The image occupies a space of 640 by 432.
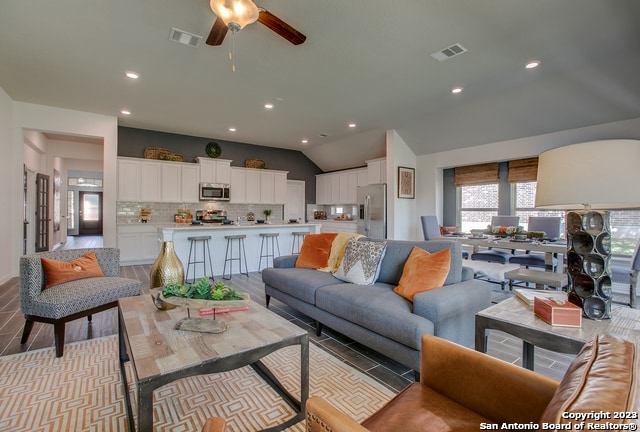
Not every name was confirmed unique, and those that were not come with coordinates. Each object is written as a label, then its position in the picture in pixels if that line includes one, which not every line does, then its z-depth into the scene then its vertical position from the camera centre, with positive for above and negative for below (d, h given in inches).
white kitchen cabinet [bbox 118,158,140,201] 253.3 +27.4
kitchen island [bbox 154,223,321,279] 196.7 -16.7
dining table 152.2 -16.2
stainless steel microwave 290.4 +20.4
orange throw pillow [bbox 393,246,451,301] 92.5 -18.9
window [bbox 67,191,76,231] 528.1 -0.9
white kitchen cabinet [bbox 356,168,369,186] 318.7 +39.0
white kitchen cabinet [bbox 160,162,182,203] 273.3 +27.3
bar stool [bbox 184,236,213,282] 202.5 -28.3
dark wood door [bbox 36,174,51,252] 281.0 -1.6
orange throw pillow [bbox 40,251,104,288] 105.7 -21.2
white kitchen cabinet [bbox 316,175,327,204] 372.8 +29.3
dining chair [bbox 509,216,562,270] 178.4 -11.5
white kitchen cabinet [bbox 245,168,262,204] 319.6 +28.4
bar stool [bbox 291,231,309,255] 247.9 -23.2
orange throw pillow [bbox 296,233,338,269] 139.7 -18.1
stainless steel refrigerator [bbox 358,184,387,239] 273.9 +3.1
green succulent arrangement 73.7 -19.6
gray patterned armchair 94.8 -27.9
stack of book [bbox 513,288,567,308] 69.7 -19.4
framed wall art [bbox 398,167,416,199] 269.1 +28.3
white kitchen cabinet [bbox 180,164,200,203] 282.5 +27.3
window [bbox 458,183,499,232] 258.9 +7.9
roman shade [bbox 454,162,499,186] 251.3 +34.1
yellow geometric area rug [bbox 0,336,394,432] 66.8 -45.9
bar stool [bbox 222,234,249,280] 216.5 -30.3
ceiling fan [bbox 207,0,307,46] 82.9 +56.9
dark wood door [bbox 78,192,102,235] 552.7 -2.6
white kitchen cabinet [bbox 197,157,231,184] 291.1 +41.5
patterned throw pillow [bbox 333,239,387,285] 112.6 -19.1
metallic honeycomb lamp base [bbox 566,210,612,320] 60.1 -9.4
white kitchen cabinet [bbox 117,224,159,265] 252.5 -26.7
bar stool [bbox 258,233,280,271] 234.2 -25.6
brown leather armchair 25.1 -23.8
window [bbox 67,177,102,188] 534.1 +53.9
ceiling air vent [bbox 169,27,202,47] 122.1 +72.6
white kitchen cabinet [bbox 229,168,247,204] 310.2 +27.3
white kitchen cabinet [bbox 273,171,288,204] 337.7 +29.1
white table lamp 54.5 +3.5
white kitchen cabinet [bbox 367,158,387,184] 291.4 +42.2
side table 53.8 -21.4
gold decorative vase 92.2 -17.7
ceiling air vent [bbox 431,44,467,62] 132.4 +72.9
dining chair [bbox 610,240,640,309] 136.8 -27.6
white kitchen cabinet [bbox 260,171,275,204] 328.5 +27.4
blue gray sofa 79.9 -27.9
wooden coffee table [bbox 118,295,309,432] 49.9 -26.4
